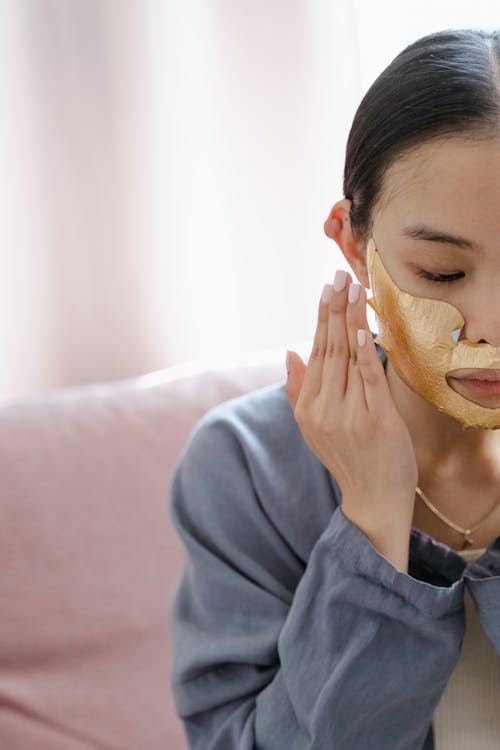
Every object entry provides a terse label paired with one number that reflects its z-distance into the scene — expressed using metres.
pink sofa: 1.38
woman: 1.07
